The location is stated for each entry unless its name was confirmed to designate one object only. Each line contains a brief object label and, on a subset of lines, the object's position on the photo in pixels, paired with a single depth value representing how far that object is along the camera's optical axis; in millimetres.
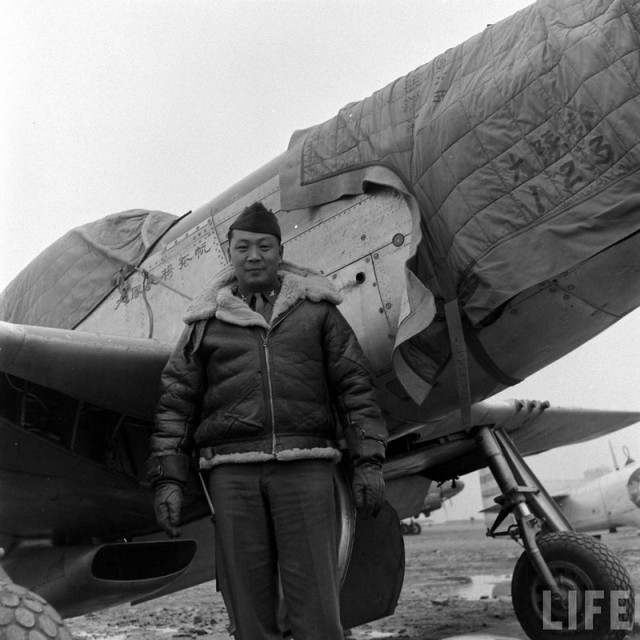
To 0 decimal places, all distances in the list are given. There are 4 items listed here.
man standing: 2443
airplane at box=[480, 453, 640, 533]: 18094
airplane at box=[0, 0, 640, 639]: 3008
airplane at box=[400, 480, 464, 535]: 18586
